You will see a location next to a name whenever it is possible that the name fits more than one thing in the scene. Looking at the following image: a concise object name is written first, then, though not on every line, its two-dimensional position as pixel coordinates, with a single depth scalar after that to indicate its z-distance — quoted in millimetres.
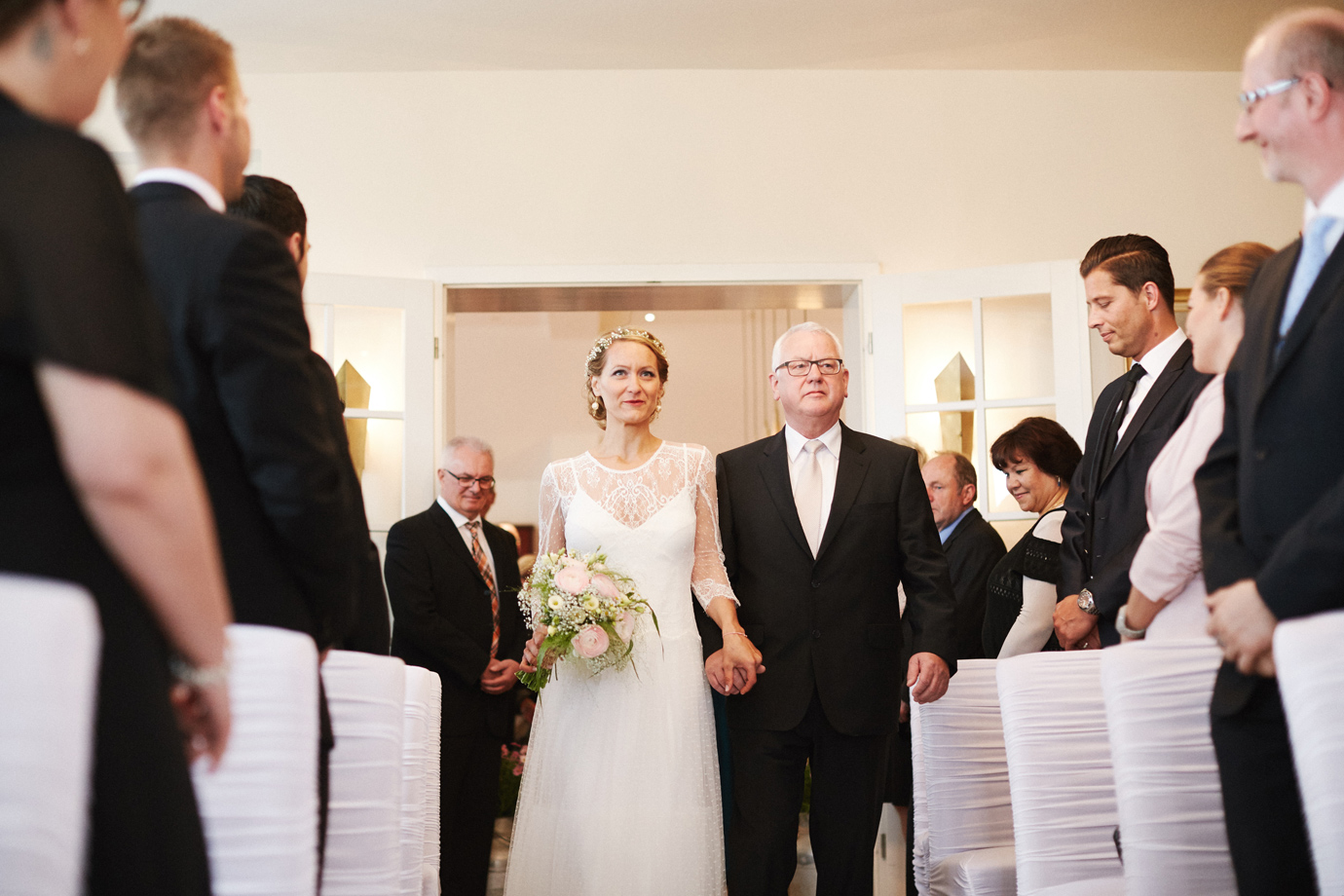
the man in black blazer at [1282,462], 1638
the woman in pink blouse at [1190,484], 2266
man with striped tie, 4270
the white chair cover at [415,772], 2139
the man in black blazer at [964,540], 4363
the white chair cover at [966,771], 2969
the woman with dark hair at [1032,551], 3682
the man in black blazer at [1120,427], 2973
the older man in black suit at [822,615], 3117
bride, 3146
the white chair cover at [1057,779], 2303
